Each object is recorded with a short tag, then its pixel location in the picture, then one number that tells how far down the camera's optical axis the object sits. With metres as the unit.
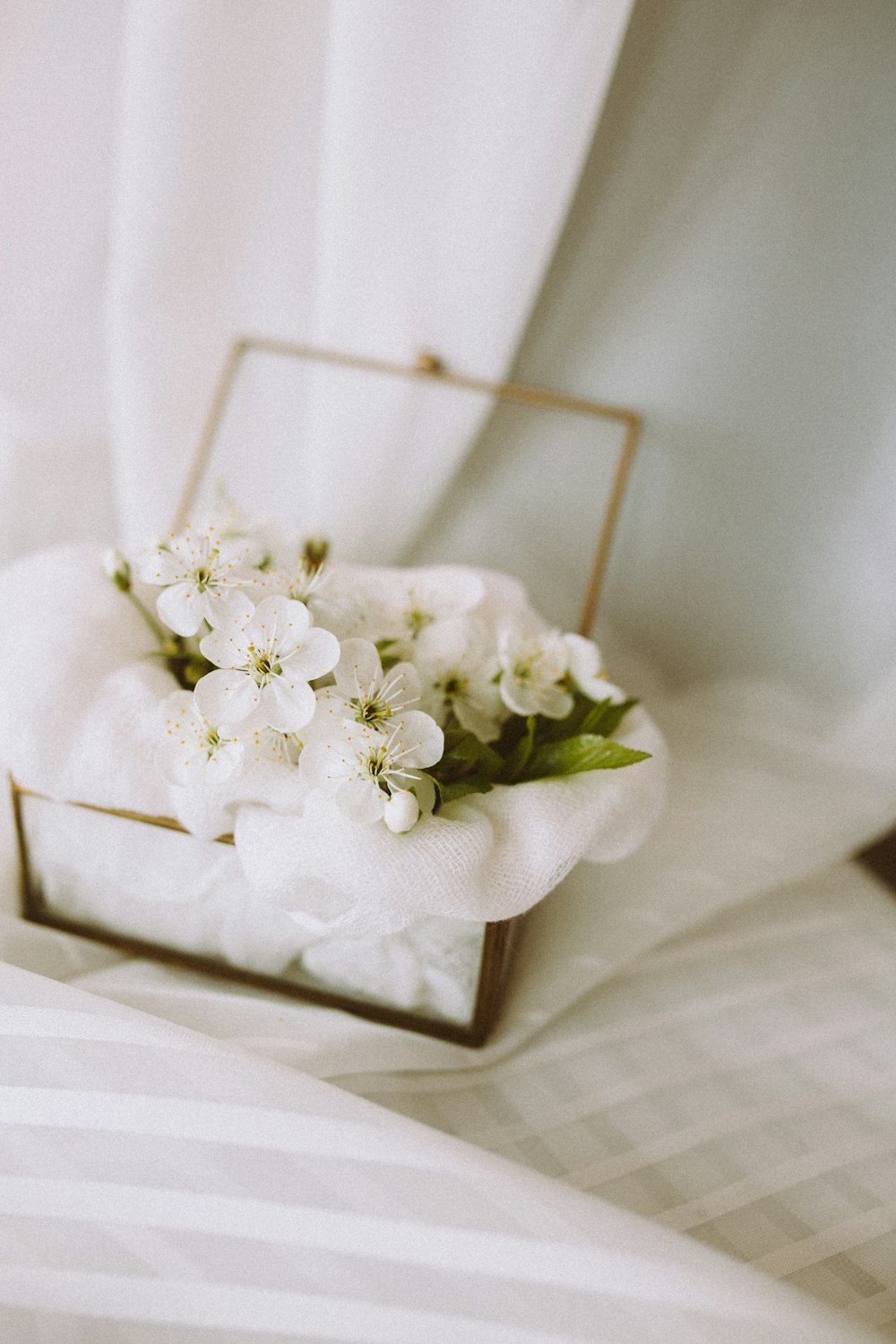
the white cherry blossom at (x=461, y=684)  0.44
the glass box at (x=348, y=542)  0.44
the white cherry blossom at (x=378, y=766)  0.40
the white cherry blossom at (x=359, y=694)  0.41
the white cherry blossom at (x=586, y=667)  0.45
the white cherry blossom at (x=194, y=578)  0.41
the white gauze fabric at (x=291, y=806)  0.40
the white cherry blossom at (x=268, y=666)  0.40
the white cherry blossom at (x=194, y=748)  0.41
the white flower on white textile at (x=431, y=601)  0.46
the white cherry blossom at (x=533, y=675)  0.43
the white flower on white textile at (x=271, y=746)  0.41
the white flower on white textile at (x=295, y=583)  0.43
